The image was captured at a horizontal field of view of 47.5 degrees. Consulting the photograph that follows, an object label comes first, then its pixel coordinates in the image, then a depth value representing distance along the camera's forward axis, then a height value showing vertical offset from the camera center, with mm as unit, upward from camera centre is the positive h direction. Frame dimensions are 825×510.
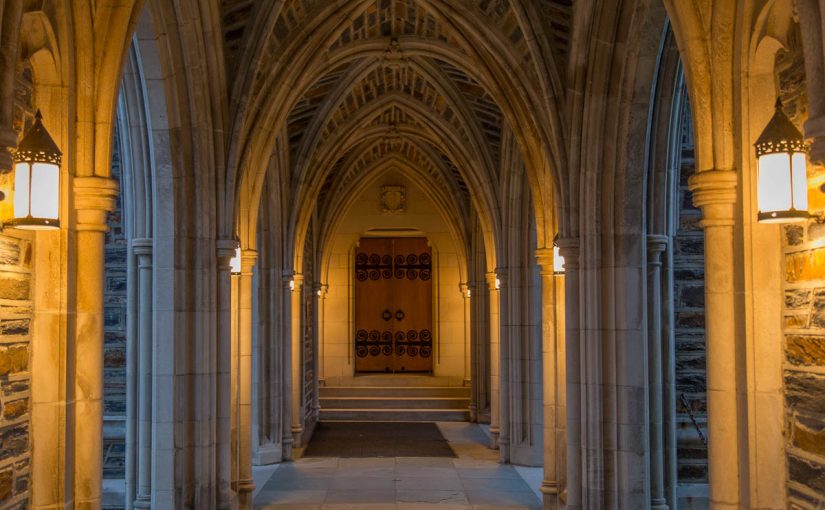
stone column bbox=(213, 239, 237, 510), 8109 -589
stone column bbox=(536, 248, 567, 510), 9664 -784
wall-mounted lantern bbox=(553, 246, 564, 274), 9461 +441
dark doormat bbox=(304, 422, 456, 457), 14062 -2178
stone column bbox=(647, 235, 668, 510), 7551 -557
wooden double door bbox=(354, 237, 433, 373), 23125 +49
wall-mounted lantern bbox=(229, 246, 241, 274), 9102 +438
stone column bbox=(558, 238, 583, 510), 7961 -592
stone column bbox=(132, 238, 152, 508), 7625 -571
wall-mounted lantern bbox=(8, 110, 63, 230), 4062 +559
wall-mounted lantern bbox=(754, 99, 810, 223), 3852 +547
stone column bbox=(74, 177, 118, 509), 4715 -115
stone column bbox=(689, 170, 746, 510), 4508 -118
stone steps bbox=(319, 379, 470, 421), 18438 -1976
